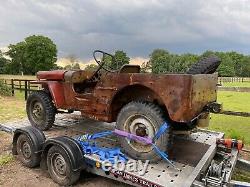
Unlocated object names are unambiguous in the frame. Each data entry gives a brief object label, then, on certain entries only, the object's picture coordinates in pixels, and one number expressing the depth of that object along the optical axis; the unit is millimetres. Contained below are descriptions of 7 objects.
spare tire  2832
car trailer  2317
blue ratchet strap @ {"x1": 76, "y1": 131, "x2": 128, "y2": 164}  2644
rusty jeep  2424
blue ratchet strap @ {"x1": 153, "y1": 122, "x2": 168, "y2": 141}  2519
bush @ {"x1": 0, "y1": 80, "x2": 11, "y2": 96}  9576
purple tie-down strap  2582
